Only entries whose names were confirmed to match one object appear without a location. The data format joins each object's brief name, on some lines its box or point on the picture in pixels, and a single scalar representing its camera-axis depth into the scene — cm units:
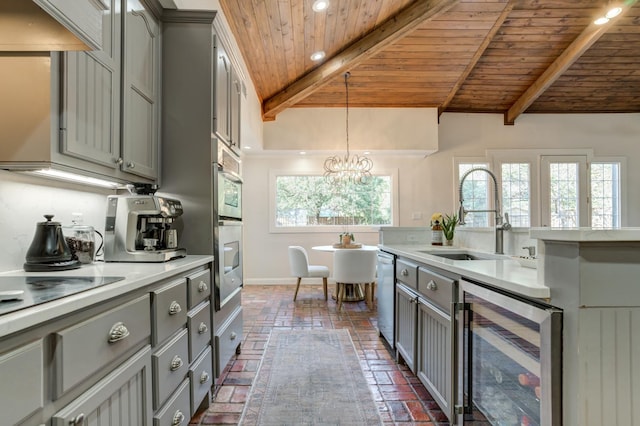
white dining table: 459
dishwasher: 266
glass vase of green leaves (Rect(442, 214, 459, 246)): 278
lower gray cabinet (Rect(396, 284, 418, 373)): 213
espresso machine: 172
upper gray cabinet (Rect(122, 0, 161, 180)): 169
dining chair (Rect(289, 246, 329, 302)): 457
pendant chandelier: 492
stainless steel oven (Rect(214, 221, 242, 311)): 209
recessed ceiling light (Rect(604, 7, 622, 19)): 378
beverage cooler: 97
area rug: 186
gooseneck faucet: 194
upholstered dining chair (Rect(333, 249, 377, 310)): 407
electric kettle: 141
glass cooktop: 80
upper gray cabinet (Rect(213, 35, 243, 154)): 218
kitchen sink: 223
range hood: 93
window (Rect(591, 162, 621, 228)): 604
